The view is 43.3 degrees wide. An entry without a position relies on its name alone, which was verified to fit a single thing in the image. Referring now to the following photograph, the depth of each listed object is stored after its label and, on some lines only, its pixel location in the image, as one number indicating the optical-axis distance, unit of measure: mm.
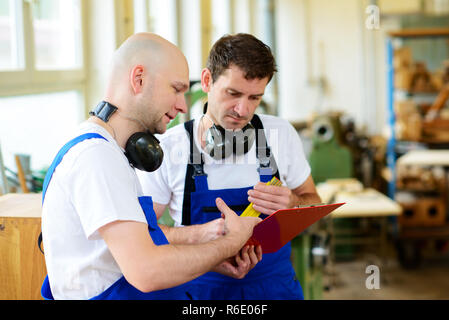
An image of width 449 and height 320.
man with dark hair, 1893
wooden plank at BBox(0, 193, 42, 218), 1733
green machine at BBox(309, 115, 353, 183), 5578
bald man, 1210
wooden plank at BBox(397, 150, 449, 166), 5711
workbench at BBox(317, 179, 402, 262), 4340
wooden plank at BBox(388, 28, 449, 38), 5555
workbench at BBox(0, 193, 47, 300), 1710
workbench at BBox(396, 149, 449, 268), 5434
